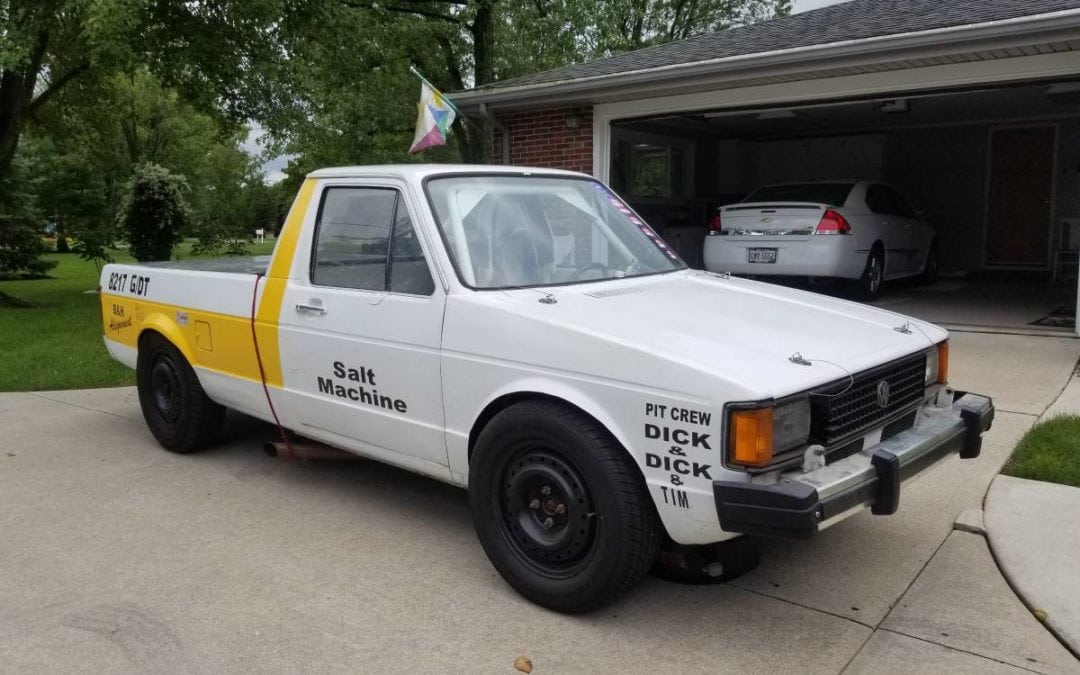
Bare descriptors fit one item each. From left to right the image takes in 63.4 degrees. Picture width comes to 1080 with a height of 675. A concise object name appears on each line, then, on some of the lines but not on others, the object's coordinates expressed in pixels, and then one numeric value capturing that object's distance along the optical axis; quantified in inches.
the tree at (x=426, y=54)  855.7
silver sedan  403.9
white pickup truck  118.6
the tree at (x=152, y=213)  610.2
